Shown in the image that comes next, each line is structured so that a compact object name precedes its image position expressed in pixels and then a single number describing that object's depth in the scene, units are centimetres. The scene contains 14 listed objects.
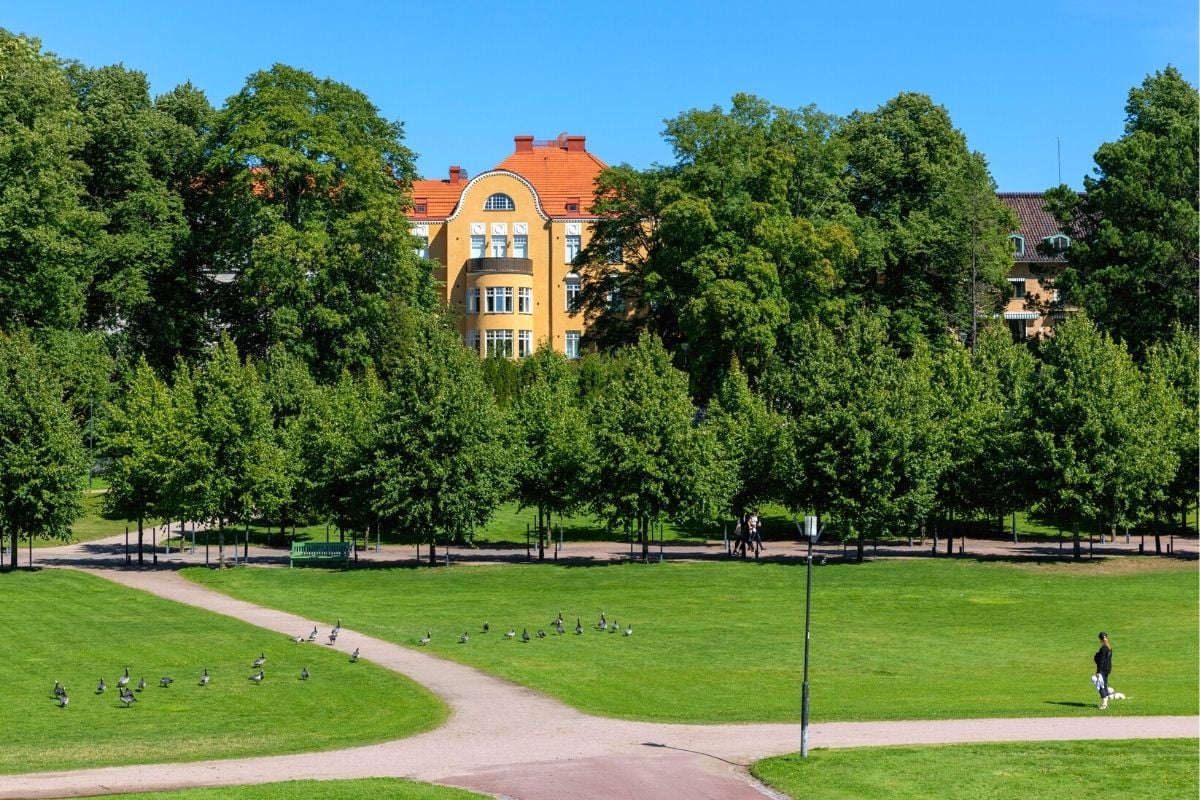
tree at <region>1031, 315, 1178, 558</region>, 6762
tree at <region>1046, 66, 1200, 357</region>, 8800
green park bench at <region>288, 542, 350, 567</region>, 6994
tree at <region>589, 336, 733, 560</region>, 6875
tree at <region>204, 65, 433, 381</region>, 8938
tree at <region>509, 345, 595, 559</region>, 7106
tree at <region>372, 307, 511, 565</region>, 6831
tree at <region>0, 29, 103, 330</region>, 7975
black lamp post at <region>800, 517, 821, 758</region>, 3381
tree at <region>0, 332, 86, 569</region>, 6669
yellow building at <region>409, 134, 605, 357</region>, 11312
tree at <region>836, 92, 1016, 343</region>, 9531
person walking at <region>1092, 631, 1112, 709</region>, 3997
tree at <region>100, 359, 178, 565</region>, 6875
